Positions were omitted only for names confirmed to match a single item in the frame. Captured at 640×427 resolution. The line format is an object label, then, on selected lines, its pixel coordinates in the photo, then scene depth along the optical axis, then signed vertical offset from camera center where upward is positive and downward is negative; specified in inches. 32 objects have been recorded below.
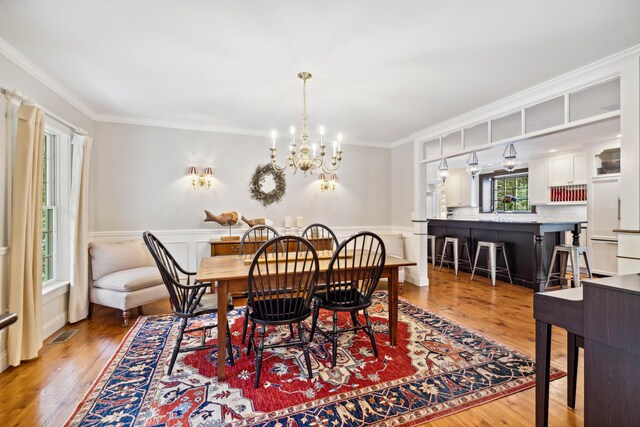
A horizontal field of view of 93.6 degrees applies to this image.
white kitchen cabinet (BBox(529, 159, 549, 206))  255.1 +28.2
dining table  82.5 -18.7
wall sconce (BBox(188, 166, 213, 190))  175.0 +21.1
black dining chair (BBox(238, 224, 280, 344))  105.3 -16.5
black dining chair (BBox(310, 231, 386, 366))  91.4 -25.9
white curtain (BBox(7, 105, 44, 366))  89.4 -9.3
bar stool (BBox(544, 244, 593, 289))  167.9 -25.8
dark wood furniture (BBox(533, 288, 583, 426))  56.8 -21.2
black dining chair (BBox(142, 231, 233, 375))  85.0 -27.2
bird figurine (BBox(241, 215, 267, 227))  178.4 -4.7
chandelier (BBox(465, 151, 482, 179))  240.9 +39.8
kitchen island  174.9 -16.8
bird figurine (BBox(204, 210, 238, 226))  171.6 -2.9
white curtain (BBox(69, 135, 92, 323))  125.7 -8.7
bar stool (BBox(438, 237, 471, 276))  223.3 -25.5
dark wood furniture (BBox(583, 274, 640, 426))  45.9 -21.9
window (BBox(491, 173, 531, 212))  281.9 +21.9
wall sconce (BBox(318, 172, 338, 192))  204.4 +22.2
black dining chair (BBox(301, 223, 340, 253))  168.9 -16.9
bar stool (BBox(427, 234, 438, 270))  249.4 -27.8
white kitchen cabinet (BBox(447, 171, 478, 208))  319.0 +26.8
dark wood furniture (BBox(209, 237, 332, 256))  164.6 -19.1
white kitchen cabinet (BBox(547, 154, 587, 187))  229.3 +36.0
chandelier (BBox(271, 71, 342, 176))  110.8 +24.5
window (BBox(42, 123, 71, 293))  124.8 +3.3
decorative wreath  189.0 +17.7
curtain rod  89.1 +35.5
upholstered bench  125.7 -28.9
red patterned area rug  68.9 -46.1
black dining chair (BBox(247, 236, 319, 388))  80.0 -26.4
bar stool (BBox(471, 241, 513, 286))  190.7 -27.9
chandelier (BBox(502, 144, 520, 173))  217.7 +41.3
